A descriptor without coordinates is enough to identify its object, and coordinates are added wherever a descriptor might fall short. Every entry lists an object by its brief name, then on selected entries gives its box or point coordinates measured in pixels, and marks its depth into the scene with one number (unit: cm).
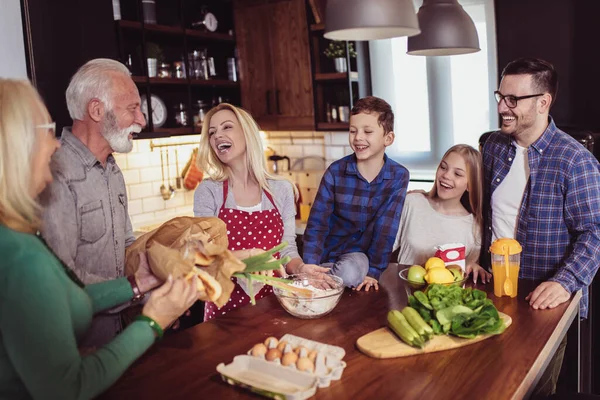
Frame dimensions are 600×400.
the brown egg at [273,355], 155
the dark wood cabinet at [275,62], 460
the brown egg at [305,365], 149
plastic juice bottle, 206
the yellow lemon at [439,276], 199
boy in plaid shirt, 263
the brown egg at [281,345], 158
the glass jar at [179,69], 450
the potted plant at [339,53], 441
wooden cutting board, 164
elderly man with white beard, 202
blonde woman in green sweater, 116
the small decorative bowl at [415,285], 202
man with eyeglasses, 235
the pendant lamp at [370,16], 179
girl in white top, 263
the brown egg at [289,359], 152
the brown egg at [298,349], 156
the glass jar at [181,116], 454
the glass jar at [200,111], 464
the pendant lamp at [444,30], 236
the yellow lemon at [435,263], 206
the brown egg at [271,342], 160
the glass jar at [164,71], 434
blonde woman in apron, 267
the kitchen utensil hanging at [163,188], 462
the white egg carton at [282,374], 142
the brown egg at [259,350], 157
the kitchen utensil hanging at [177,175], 475
